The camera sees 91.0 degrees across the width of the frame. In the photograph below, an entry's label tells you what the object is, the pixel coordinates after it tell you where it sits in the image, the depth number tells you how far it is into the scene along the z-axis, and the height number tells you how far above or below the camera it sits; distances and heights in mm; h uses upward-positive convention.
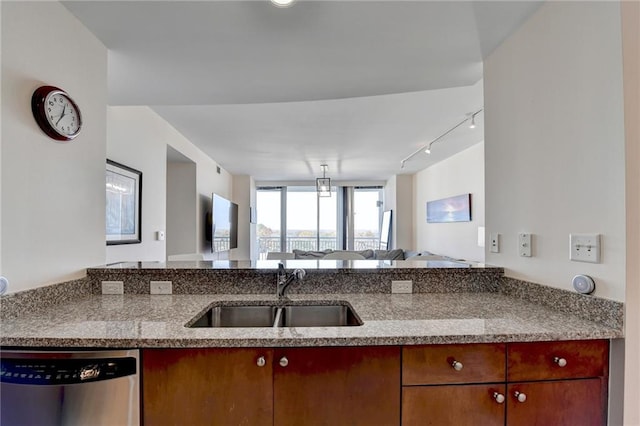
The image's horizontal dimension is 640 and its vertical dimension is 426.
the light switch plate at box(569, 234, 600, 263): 1128 -101
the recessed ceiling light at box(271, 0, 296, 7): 1345 +943
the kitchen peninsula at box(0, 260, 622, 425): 1049 -490
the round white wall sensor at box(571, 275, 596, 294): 1148 -236
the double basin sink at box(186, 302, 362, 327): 1577 -475
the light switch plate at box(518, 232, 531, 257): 1484 -111
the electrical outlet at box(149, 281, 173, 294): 1679 -352
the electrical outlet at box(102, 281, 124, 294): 1656 -346
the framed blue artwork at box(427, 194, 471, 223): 4810 +197
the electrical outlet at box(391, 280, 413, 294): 1719 -362
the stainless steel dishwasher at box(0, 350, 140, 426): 1012 -540
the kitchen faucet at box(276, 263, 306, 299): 1609 -297
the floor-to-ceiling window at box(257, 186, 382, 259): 8211 +132
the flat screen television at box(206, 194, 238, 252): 4926 -62
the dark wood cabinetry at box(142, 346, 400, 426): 1050 -557
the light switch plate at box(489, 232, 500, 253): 1744 -121
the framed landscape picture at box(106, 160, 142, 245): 2502 +152
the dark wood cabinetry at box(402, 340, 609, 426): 1082 -567
